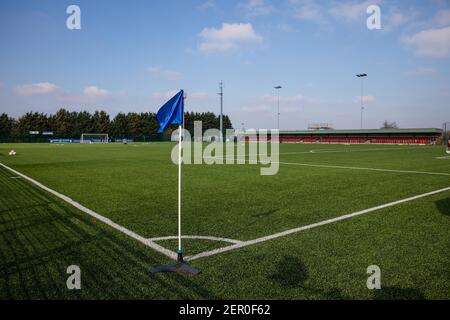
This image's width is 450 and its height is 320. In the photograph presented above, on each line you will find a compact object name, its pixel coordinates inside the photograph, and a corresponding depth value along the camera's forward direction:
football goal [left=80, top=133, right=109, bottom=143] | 85.31
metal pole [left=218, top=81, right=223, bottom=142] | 64.92
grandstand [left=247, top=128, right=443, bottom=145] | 61.92
